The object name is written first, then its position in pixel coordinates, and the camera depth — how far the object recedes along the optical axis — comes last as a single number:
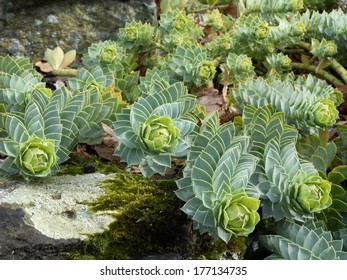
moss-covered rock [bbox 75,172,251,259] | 0.58
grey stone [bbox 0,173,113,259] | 0.56
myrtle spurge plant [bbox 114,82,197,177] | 0.58
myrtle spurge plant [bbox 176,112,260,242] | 0.54
